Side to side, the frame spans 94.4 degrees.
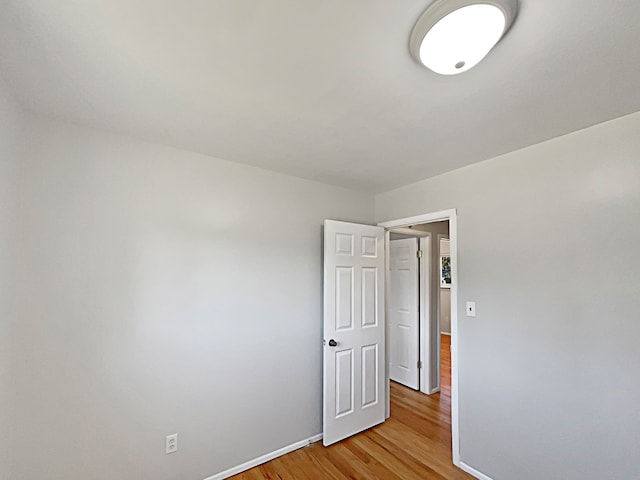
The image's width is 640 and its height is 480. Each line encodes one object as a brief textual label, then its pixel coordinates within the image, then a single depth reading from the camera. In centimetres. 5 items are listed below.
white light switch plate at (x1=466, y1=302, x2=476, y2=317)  228
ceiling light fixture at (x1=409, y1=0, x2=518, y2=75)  92
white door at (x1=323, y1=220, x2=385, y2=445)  263
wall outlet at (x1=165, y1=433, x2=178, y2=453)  196
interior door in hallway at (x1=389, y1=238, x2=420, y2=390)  382
